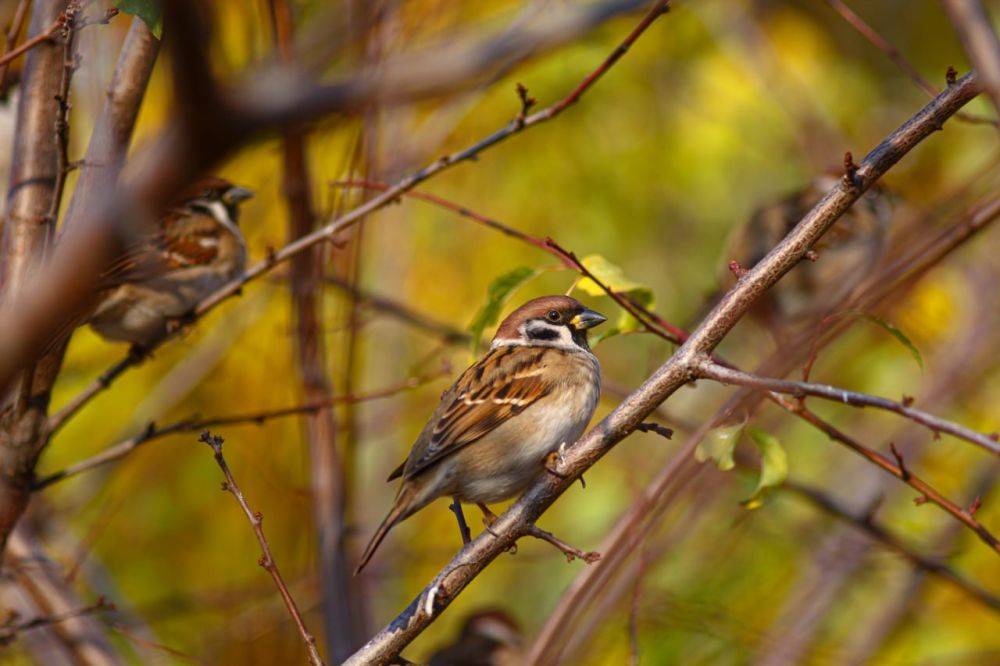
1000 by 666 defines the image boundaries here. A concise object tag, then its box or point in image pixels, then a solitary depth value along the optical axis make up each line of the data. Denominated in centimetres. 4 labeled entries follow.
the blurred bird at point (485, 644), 894
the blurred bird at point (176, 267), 908
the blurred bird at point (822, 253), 1062
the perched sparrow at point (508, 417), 585
